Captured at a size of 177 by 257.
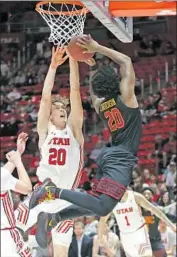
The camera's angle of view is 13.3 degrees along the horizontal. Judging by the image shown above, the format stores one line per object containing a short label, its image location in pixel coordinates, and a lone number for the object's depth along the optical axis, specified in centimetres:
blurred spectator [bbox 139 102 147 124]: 1788
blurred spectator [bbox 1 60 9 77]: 2066
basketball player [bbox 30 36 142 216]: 682
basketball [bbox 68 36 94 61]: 723
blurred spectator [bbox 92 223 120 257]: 1046
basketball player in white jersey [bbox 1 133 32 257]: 705
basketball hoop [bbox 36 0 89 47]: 808
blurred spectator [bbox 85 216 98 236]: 1232
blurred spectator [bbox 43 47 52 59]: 2078
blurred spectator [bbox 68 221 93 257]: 1132
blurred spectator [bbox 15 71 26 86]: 2006
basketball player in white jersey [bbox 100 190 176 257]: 973
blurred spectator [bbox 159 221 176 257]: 1231
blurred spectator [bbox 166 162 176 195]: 1543
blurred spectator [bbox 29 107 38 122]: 1828
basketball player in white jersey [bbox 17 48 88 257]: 799
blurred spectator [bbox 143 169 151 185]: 1527
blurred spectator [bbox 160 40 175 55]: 2014
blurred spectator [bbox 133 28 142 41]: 2049
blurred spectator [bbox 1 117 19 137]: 1808
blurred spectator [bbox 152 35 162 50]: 2039
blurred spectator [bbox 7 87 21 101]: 1944
